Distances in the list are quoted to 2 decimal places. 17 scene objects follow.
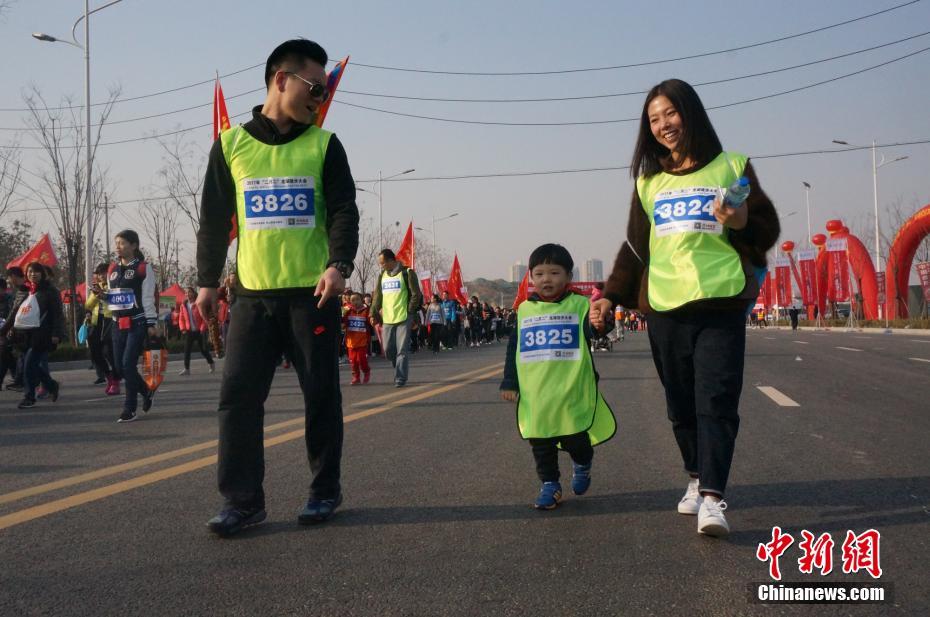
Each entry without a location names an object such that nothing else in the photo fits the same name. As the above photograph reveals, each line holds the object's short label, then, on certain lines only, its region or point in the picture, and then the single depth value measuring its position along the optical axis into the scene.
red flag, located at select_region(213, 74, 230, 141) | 23.01
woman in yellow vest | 3.70
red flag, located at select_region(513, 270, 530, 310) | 21.13
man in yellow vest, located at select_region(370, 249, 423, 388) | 11.73
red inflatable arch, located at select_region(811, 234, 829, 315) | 51.54
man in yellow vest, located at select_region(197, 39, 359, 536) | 3.91
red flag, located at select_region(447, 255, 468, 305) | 40.72
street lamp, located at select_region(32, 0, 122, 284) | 28.72
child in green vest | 4.34
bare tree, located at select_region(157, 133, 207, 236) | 38.98
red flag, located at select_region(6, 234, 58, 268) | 21.88
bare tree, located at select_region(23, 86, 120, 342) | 31.41
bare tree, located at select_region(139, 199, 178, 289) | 44.25
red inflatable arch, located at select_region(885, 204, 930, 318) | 39.75
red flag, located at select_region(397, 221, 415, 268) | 32.72
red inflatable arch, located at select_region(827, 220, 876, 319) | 46.47
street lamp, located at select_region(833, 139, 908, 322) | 46.63
